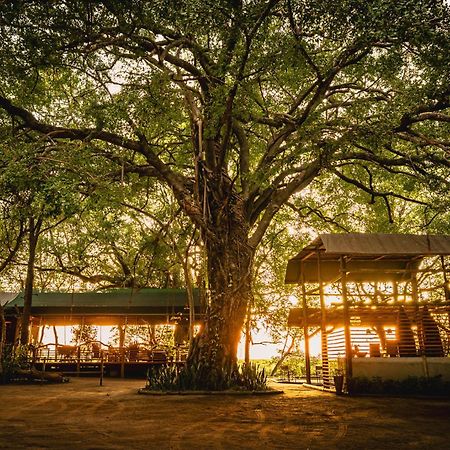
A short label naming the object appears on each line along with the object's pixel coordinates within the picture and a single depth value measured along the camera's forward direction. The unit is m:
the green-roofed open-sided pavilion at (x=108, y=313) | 20.36
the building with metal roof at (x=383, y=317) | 9.85
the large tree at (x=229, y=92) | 7.95
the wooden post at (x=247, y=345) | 16.81
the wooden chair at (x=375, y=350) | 11.55
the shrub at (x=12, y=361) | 14.40
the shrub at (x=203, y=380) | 10.52
